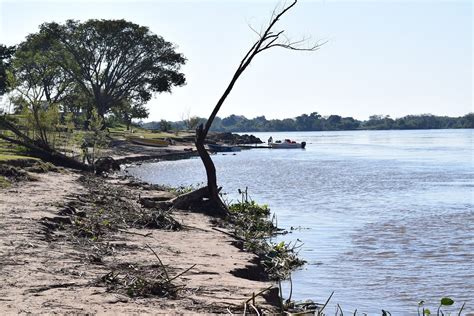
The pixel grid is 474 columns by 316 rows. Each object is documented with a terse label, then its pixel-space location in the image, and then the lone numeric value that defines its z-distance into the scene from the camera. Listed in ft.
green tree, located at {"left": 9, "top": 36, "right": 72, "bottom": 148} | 121.70
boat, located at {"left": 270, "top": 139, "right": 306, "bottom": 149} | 343.26
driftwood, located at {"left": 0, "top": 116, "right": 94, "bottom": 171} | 112.21
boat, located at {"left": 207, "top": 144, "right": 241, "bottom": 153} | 287.89
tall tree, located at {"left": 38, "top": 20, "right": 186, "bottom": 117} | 237.86
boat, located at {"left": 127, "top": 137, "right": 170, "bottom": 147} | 247.79
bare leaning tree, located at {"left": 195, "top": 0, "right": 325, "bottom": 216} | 70.85
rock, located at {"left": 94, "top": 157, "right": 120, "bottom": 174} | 122.72
